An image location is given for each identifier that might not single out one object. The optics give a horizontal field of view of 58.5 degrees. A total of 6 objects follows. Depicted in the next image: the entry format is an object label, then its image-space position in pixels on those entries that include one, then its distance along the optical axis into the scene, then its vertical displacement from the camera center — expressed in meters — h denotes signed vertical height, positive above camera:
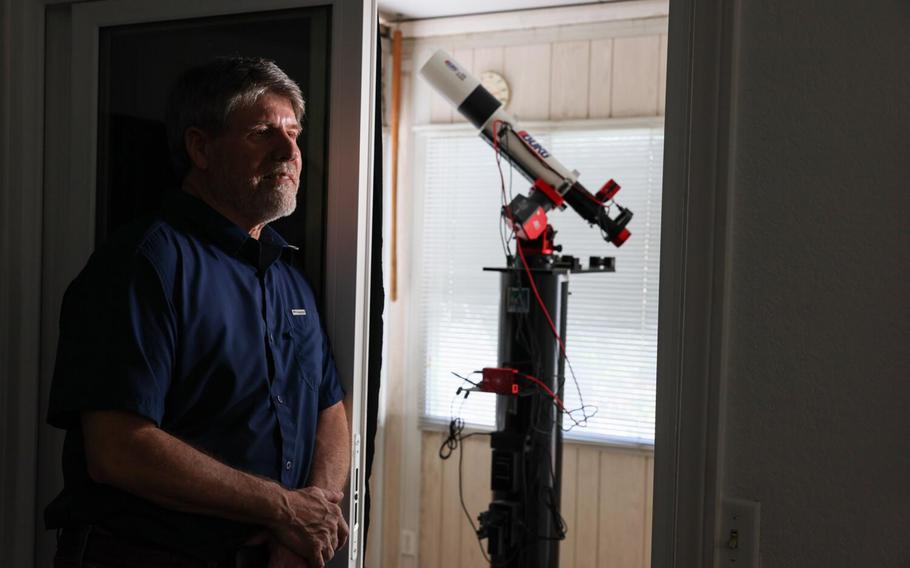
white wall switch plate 1.22 -0.40
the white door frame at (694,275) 1.22 -0.01
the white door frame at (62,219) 1.63 +0.08
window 3.26 -0.07
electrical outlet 3.66 -1.27
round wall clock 3.42 +0.75
